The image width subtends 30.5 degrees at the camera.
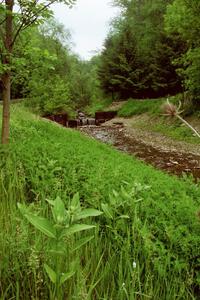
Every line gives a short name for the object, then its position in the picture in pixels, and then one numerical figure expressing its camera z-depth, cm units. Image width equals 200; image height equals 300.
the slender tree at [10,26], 587
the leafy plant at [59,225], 185
